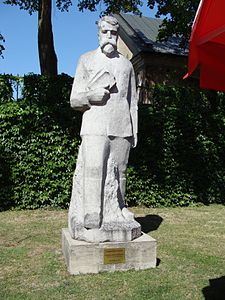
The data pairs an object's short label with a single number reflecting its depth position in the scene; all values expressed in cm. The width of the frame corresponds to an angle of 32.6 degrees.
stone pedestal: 491
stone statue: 508
